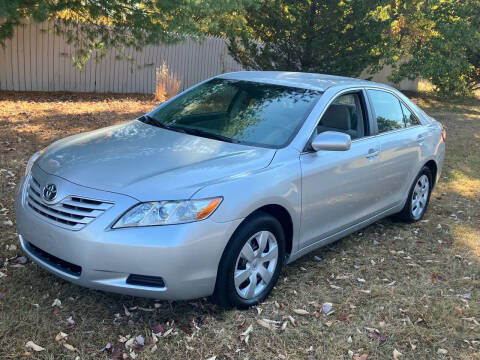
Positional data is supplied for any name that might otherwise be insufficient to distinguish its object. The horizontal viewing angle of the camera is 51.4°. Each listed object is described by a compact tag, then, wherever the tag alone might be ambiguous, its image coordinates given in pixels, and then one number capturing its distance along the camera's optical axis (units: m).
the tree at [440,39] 15.40
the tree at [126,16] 7.66
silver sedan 3.01
